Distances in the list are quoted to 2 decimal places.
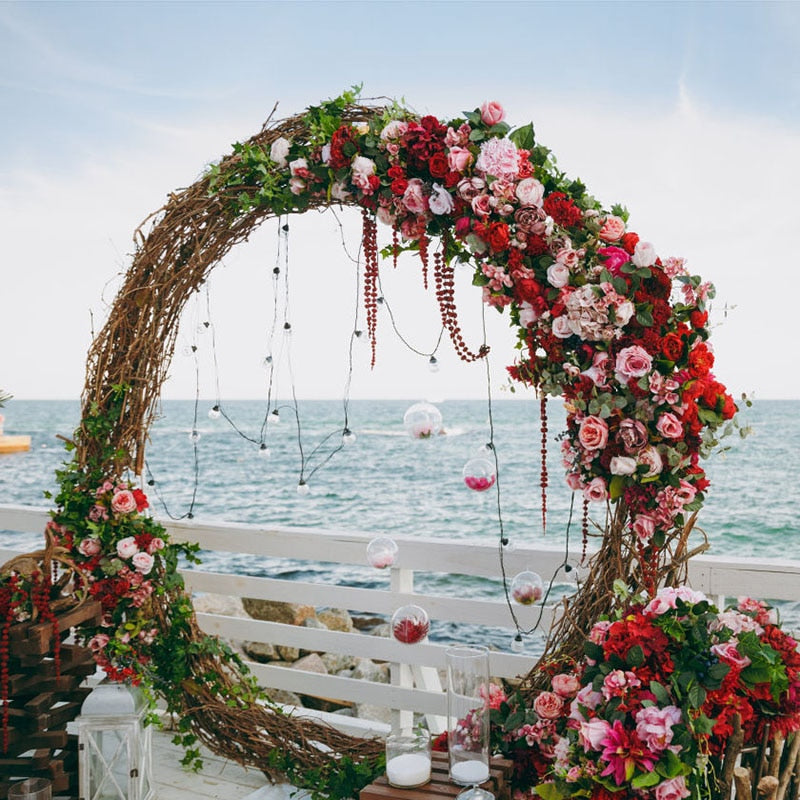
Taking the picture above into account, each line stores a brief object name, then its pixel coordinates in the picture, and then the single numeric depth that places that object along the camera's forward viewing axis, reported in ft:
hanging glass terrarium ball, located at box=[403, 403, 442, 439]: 7.88
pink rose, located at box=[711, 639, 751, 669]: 5.18
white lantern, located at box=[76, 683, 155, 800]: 7.52
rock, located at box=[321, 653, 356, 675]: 18.26
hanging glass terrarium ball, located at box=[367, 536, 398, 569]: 8.02
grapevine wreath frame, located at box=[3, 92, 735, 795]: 6.32
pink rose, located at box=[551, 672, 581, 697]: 6.52
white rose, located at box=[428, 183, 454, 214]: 6.98
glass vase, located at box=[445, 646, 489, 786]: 5.99
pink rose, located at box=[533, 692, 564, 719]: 6.54
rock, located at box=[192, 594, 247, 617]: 19.40
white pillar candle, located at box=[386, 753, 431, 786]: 5.99
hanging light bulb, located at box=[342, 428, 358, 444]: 8.77
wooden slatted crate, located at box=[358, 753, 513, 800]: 5.94
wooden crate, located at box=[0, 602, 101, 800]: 7.59
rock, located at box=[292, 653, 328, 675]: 16.79
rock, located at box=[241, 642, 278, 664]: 17.87
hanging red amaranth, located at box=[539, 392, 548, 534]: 6.46
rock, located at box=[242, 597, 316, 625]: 19.53
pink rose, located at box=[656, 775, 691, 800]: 5.02
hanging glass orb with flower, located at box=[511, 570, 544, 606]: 7.18
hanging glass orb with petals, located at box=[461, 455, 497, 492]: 7.59
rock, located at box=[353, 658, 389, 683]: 17.74
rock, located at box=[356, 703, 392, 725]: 14.39
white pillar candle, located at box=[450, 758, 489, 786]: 5.85
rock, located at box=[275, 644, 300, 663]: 17.99
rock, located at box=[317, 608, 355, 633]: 20.81
